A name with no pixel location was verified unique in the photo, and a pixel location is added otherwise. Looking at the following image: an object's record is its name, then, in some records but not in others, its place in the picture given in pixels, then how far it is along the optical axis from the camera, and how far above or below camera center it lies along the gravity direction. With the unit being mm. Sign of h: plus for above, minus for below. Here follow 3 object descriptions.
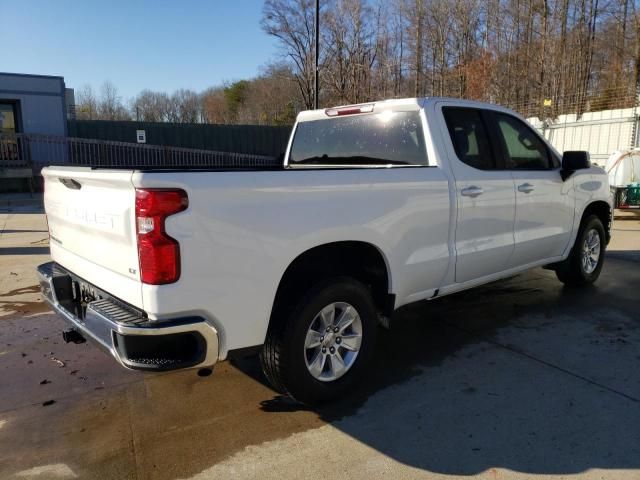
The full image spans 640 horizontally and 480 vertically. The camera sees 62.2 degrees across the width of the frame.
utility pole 19953 +3216
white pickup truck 2629 -579
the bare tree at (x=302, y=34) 39969 +8062
